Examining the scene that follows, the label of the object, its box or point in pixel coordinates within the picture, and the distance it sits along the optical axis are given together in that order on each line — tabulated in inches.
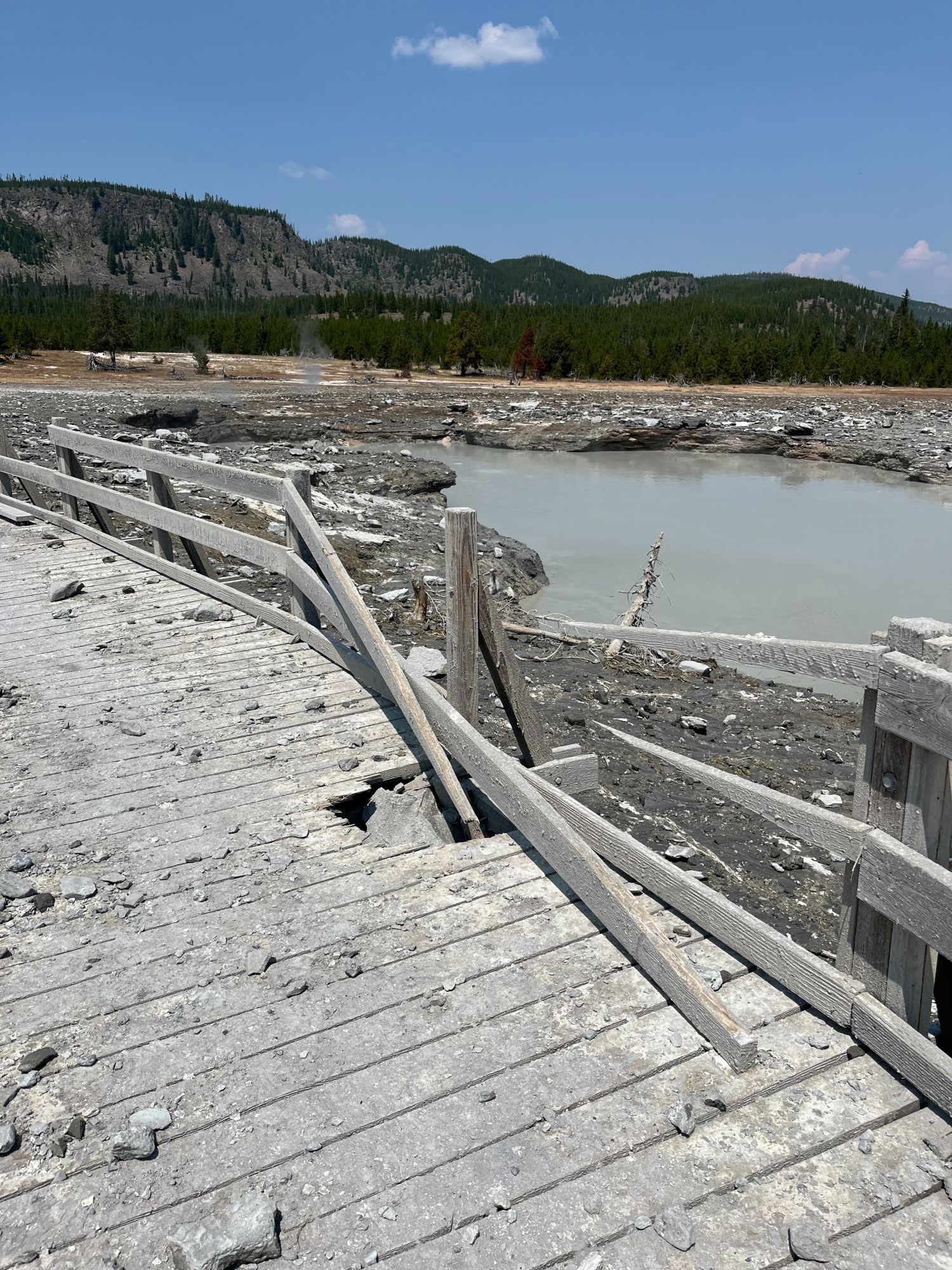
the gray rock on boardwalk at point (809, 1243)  77.2
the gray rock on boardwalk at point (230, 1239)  76.7
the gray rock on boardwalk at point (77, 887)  131.8
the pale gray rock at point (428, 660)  246.5
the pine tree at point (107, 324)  2253.9
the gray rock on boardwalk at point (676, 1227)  78.9
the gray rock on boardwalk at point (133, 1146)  87.2
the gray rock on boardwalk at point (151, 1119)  91.1
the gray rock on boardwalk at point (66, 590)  283.6
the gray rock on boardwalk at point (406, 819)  152.7
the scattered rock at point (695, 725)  282.0
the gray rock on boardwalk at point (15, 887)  131.0
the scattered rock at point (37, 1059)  98.9
